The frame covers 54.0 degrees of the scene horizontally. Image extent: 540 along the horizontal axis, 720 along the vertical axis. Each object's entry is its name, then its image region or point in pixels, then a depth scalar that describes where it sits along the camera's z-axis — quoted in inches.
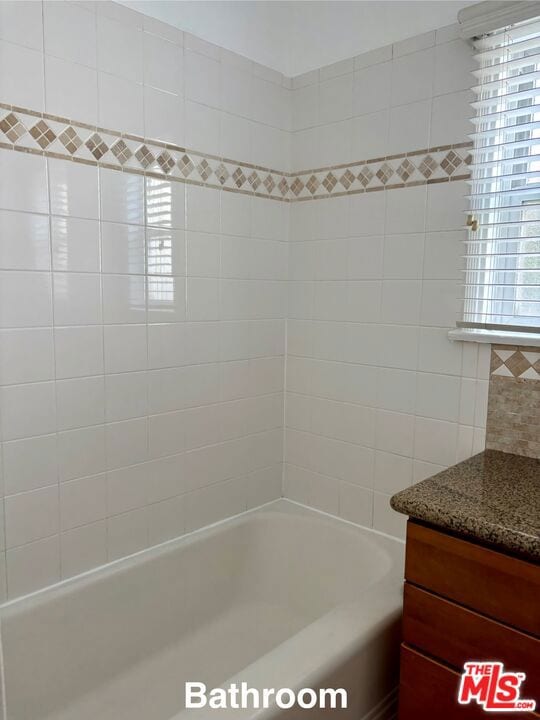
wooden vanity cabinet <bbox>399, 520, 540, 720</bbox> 46.1
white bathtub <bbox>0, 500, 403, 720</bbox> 57.1
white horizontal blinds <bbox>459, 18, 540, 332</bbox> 62.1
